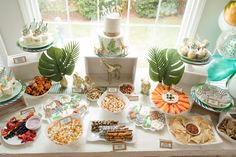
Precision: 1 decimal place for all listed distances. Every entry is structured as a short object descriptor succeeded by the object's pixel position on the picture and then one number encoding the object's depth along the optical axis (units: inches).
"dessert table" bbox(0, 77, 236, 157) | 49.4
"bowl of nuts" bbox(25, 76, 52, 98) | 59.8
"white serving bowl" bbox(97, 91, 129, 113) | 57.8
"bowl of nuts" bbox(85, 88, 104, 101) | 61.2
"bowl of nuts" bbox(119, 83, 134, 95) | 63.9
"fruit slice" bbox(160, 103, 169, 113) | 56.1
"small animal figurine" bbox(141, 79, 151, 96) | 62.8
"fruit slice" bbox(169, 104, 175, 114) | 55.8
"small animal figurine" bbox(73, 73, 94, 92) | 62.7
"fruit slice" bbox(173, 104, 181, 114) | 55.8
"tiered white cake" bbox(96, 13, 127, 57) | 55.7
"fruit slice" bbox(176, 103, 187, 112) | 56.6
